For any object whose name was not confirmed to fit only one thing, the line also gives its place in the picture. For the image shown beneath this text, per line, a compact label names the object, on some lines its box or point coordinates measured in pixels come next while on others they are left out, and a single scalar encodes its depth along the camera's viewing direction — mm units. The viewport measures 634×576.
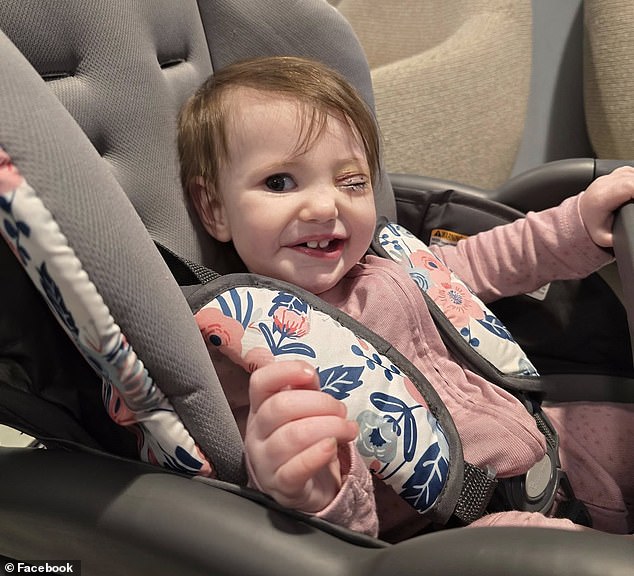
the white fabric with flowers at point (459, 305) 811
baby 697
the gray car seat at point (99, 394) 402
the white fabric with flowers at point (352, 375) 607
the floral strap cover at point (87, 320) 385
